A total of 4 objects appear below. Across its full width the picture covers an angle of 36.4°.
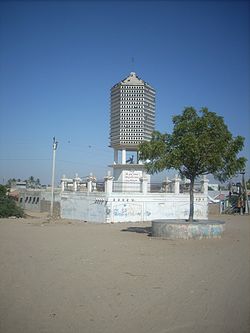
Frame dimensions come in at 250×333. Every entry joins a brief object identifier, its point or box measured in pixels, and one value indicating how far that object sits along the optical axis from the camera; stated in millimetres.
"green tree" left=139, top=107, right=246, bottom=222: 16266
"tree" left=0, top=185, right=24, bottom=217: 30078
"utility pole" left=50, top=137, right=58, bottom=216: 31352
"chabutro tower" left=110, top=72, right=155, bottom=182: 33844
